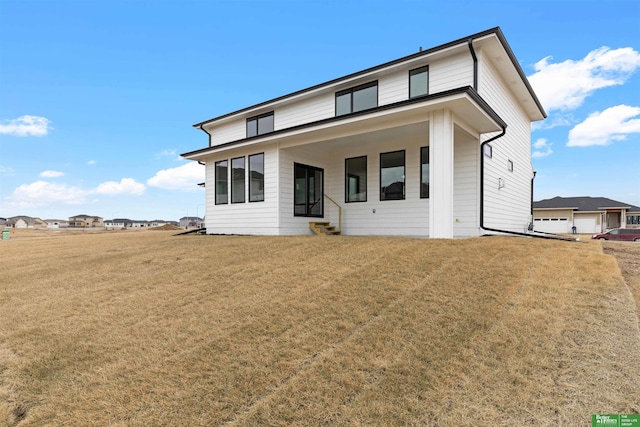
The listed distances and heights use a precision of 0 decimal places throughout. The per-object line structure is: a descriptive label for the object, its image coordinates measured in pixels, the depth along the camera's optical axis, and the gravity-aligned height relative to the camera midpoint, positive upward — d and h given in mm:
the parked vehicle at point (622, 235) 17492 -793
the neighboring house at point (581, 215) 27344 +561
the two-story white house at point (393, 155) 7973 +2268
